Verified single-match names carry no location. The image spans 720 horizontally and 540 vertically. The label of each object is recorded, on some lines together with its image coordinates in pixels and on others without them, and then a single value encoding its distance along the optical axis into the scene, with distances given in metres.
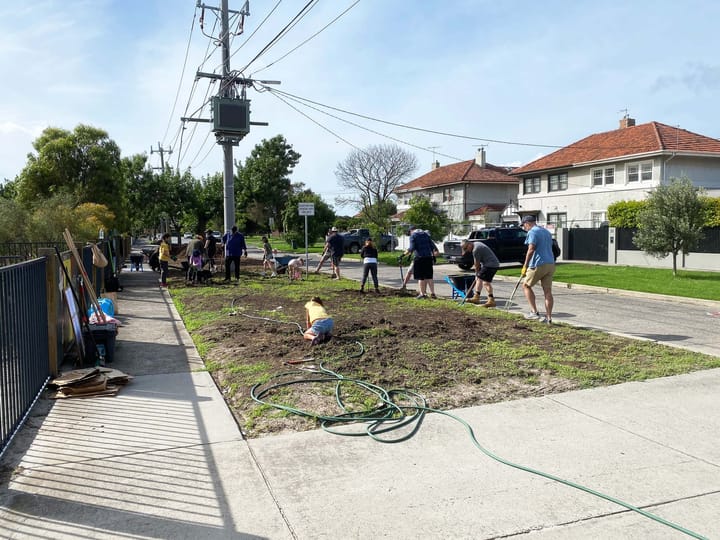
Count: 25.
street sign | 18.62
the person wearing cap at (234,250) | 17.42
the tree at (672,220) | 19.64
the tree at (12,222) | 18.17
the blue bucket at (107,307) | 9.32
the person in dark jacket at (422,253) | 13.02
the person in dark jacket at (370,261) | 14.49
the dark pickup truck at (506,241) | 25.05
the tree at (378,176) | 62.97
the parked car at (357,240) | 36.81
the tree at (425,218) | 33.69
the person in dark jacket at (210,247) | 19.93
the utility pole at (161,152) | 58.19
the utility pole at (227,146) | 24.30
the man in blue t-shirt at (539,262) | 9.77
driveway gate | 29.02
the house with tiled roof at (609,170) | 31.89
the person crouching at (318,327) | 8.09
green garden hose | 4.51
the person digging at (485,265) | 11.99
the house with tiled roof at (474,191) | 49.39
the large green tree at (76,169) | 28.44
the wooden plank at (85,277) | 7.56
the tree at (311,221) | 43.91
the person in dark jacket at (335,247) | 18.89
